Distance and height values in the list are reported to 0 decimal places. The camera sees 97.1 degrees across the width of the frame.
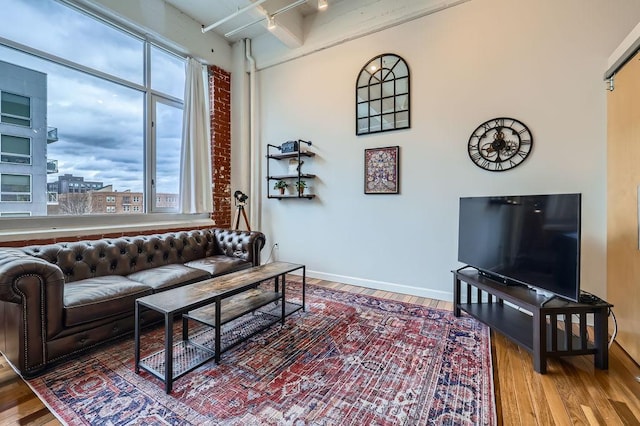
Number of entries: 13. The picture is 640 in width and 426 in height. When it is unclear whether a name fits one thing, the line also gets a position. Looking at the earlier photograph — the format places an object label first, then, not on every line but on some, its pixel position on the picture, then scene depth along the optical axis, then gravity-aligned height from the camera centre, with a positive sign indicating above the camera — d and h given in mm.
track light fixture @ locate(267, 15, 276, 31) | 3512 +2349
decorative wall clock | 2805 +672
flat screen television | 1912 -240
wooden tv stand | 1854 -870
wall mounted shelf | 4062 +543
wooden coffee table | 1722 -785
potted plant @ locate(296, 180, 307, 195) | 4082 +345
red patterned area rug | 1491 -1073
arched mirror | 3430 +1440
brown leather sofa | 1761 -611
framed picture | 3479 +501
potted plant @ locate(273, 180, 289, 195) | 4320 +379
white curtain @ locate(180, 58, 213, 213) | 4059 +928
